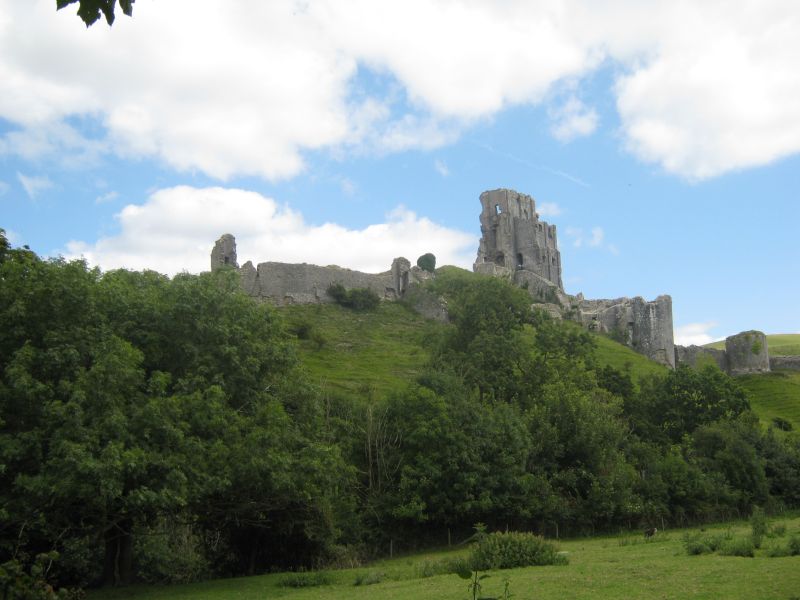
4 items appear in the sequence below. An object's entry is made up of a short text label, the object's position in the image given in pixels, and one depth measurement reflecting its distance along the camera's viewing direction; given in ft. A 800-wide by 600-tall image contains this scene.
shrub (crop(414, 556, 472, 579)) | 68.54
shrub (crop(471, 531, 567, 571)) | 67.87
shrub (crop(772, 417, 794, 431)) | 177.37
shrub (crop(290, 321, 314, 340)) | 201.67
